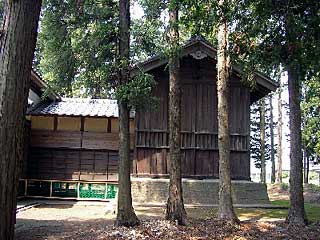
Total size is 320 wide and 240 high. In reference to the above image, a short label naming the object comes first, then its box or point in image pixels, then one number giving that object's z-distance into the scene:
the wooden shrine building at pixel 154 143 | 15.79
